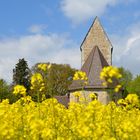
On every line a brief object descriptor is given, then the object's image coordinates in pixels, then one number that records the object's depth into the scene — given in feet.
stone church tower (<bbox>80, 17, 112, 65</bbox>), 204.85
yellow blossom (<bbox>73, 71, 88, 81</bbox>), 26.64
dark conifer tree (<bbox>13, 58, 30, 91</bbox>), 257.96
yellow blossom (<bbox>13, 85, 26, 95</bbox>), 27.12
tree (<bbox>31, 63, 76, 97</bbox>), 278.67
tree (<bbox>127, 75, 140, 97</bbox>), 295.48
